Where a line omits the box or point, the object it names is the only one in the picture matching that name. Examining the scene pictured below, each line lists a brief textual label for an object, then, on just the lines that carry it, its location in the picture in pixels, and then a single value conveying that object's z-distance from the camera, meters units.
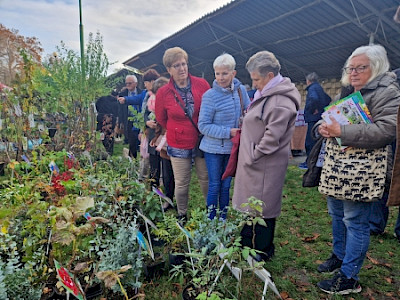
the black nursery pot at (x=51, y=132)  5.84
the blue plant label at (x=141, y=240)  1.66
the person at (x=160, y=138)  3.41
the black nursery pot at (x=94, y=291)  1.72
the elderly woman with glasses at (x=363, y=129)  1.68
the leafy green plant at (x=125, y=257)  1.60
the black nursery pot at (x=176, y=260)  2.06
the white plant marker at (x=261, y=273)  1.44
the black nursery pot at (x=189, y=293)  1.59
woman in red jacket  2.75
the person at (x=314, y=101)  5.64
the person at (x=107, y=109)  6.40
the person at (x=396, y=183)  1.44
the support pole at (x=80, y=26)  4.91
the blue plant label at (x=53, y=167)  2.78
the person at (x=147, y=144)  3.71
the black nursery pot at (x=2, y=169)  4.89
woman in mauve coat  2.09
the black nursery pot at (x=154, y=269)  2.05
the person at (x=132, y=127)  4.93
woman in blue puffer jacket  2.55
